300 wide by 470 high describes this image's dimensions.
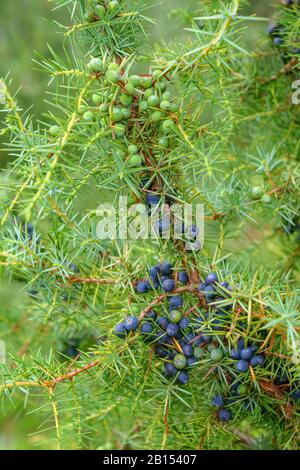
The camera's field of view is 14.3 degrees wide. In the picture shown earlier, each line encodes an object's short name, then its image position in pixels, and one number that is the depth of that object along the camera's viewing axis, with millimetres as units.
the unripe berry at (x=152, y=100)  580
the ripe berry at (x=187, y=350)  607
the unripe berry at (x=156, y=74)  582
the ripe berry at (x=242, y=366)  598
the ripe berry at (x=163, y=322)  610
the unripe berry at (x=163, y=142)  594
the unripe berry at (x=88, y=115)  580
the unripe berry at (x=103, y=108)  581
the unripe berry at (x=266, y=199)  686
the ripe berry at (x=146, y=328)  608
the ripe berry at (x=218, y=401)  626
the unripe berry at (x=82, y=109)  578
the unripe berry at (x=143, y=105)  582
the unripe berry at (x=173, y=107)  587
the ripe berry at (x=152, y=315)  611
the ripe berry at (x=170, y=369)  613
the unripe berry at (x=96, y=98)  584
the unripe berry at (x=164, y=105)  582
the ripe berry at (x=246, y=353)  600
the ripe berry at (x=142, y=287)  621
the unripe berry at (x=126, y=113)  582
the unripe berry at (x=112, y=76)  571
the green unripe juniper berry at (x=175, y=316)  605
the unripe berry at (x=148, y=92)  584
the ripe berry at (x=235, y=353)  601
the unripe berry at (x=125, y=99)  581
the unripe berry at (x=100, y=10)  601
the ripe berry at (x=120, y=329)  605
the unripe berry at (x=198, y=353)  608
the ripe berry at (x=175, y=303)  609
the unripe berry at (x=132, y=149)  585
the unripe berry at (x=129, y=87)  578
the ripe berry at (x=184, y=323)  606
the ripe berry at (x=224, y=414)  636
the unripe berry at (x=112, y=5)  599
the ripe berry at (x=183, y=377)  612
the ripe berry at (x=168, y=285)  611
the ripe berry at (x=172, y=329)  606
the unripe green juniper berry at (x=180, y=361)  605
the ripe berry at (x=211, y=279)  604
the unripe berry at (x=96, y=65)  575
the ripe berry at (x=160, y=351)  618
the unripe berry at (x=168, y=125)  587
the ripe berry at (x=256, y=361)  601
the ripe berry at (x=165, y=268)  620
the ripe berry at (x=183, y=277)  619
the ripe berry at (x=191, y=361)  607
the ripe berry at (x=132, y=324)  601
